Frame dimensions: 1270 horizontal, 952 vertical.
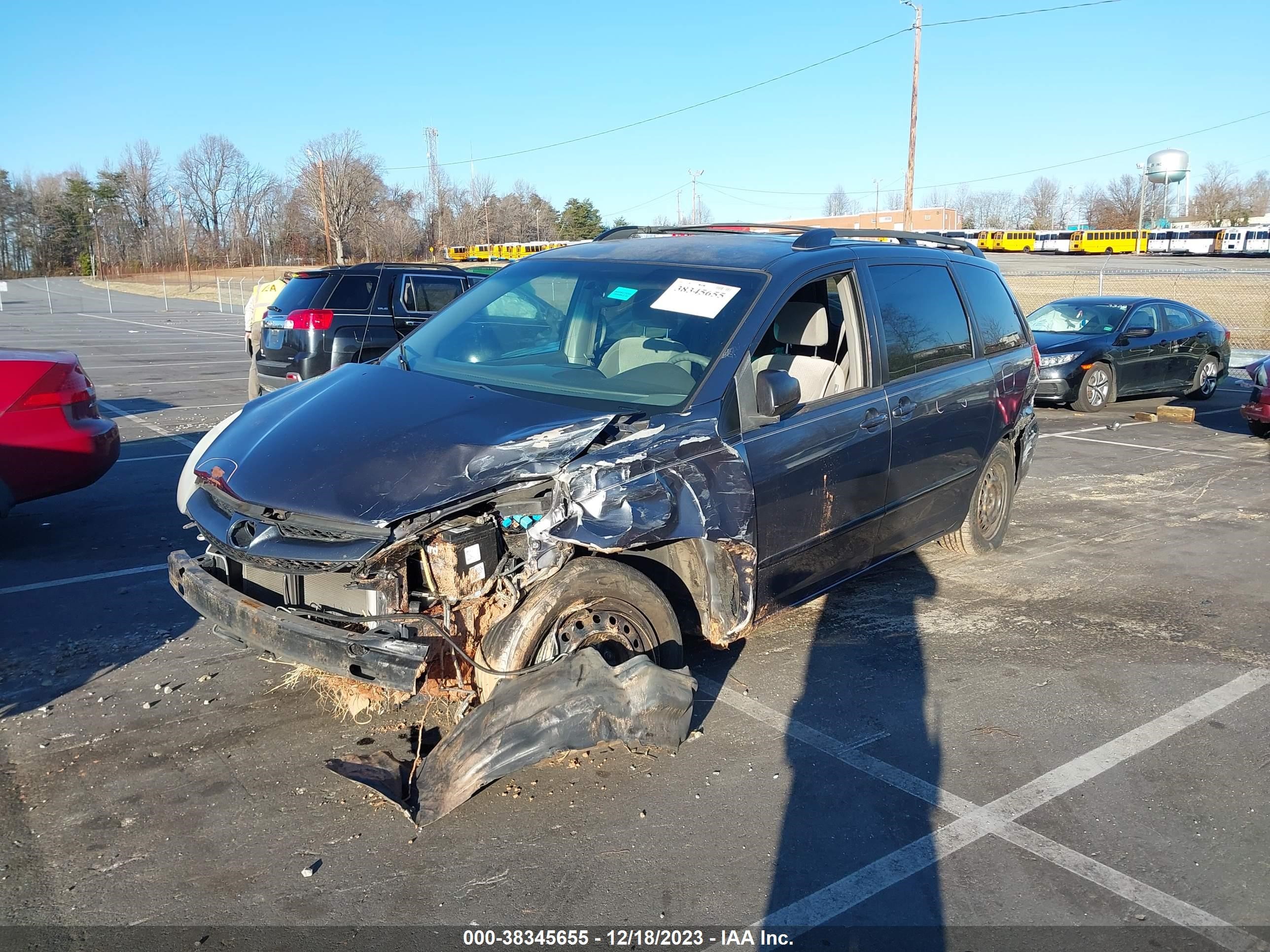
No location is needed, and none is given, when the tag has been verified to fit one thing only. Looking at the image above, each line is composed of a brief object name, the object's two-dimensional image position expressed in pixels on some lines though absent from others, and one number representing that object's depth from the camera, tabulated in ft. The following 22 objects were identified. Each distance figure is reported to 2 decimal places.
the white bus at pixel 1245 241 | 218.59
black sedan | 47.26
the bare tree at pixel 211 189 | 303.68
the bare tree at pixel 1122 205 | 329.31
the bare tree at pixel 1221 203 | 293.84
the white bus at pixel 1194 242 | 229.86
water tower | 244.22
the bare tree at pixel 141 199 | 298.97
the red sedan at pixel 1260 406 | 37.47
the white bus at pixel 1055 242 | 252.62
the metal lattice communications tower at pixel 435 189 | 245.86
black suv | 37.88
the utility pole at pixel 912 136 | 107.24
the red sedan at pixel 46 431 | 20.65
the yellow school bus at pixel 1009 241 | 253.65
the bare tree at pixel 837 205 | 391.86
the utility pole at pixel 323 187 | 154.10
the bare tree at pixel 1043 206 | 361.92
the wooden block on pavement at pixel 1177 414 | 45.06
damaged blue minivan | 11.68
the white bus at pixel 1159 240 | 239.09
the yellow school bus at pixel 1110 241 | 241.76
